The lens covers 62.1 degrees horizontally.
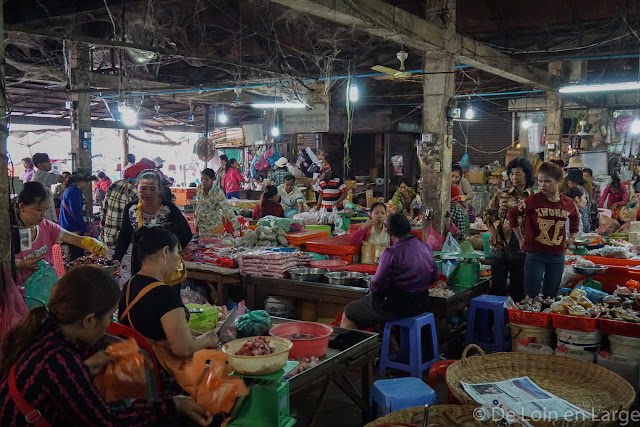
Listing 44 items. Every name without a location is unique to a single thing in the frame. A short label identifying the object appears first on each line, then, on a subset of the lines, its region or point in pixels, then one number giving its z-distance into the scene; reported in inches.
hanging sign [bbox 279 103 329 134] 528.7
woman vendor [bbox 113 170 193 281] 201.9
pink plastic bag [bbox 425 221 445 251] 301.6
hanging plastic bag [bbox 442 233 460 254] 266.8
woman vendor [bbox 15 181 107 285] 165.0
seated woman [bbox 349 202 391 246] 269.9
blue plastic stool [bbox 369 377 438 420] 146.4
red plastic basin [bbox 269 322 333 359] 144.2
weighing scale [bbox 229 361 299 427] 113.3
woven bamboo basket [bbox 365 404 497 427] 113.0
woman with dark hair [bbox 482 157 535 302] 247.9
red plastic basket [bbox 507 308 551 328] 202.8
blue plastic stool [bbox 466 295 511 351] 233.3
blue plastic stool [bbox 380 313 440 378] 207.3
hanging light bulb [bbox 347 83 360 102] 363.2
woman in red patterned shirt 79.7
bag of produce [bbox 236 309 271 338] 148.9
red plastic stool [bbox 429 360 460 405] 166.1
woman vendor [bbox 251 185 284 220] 365.6
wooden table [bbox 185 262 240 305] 274.2
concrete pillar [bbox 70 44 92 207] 444.5
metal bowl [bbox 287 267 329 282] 258.4
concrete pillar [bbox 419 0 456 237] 338.3
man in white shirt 426.9
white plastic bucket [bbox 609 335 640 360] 186.4
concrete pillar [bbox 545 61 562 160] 525.7
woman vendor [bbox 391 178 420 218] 414.6
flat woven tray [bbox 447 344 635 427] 127.8
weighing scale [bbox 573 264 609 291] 244.1
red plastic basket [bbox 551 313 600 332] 192.2
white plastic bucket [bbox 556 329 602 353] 194.2
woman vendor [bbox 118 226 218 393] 118.3
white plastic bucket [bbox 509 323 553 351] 205.8
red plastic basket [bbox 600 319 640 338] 185.8
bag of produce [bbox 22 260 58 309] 161.2
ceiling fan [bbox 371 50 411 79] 328.2
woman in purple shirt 204.7
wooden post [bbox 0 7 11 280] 147.4
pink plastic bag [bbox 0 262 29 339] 144.9
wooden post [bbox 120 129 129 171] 908.6
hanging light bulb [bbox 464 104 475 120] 523.3
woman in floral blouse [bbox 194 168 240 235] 311.0
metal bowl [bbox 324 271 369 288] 248.2
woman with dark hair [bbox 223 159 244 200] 579.8
